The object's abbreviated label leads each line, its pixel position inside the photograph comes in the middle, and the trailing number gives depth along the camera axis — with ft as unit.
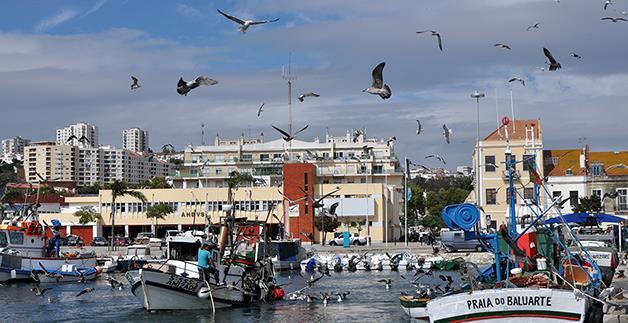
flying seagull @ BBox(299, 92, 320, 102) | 129.70
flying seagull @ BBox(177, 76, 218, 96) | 108.78
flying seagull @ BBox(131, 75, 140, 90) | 122.35
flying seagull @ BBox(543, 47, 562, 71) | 115.18
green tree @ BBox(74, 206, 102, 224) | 310.04
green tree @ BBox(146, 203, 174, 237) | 304.50
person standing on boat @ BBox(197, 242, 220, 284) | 104.99
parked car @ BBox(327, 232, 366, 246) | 275.53
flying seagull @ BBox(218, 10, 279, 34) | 97.78
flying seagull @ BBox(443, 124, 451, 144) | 160.37
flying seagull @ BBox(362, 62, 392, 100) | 108.37
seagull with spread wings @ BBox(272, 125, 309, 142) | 149.07
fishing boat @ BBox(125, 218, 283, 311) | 105.50
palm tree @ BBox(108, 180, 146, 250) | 279.49
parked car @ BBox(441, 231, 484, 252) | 210.79
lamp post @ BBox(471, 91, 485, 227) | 251.80
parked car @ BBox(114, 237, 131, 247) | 277.03
